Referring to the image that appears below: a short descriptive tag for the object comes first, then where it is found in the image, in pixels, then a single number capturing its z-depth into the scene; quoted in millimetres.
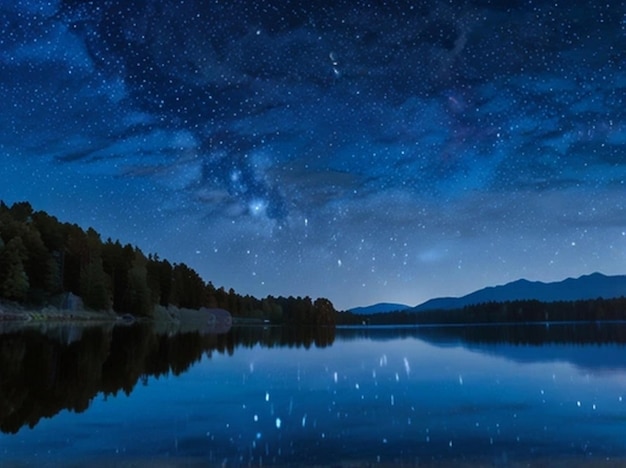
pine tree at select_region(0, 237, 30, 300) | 89875
